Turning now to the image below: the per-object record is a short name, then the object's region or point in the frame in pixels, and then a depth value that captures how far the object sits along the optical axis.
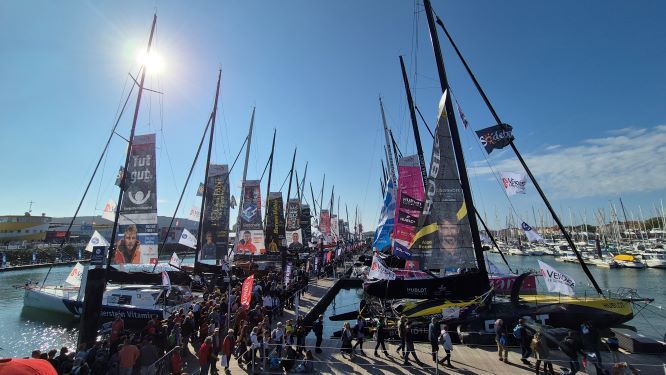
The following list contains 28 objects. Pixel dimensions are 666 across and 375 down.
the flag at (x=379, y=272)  15.05
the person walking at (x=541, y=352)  10.91
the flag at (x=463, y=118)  16.91
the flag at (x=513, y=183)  15.73
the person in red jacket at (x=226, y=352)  11.56
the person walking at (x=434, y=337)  12.58
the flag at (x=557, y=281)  12.37
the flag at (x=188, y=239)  25.20
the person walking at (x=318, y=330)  14.74
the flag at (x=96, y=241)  20.84
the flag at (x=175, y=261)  24.39
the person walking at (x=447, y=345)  11.89
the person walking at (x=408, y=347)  12.37
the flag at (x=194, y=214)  26.58
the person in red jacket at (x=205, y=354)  10.66
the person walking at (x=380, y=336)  13.54
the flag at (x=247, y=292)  13.53
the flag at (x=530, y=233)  15.26
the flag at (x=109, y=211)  21.48
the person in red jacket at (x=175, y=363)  10.26
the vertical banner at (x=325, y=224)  57.90
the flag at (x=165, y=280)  18.28
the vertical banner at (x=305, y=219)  59.26
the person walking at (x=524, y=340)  12.11
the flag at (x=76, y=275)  21.69
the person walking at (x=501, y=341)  12.37
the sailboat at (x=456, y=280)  14.21
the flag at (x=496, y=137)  15.39
